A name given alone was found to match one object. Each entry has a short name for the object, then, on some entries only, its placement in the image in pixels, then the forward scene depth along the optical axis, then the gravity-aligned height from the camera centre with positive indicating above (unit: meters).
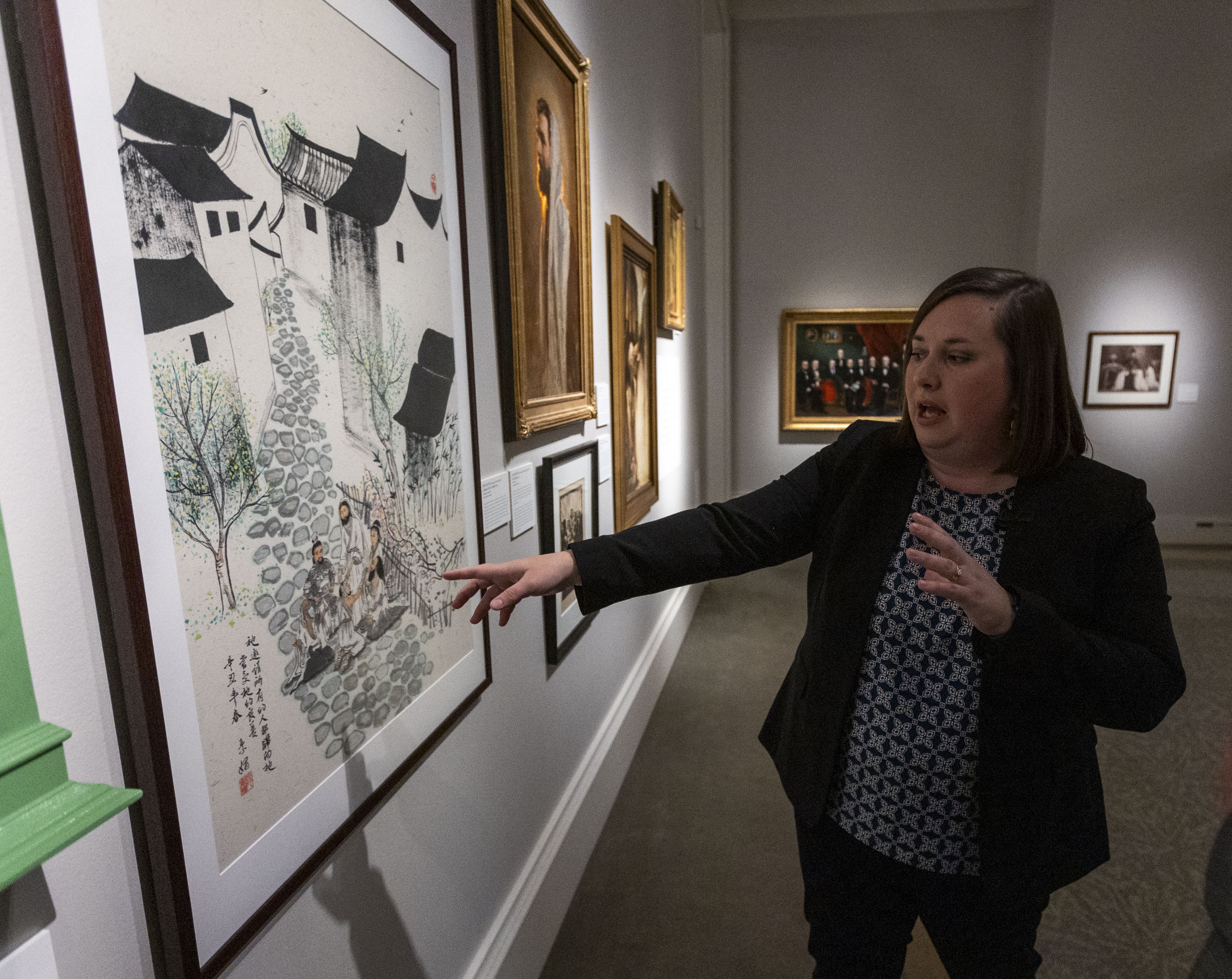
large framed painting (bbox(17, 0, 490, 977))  0.82 -0.05
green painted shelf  0.69 -0.39
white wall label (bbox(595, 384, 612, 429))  2.96 -0.23
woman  1.28 -0.50
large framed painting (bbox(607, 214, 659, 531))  3.14 -0.13
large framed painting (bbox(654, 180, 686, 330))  4.13 +0.53
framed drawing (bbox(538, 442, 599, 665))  2.30 -0.55
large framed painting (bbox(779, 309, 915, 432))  7.16 -0.25
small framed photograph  6.86 -0.34
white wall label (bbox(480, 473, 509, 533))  1.86 -0.38
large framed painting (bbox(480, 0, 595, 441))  1.86 +0.38
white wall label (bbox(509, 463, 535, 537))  2.05 -0.41
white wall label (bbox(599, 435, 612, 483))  3.03 -0.45
